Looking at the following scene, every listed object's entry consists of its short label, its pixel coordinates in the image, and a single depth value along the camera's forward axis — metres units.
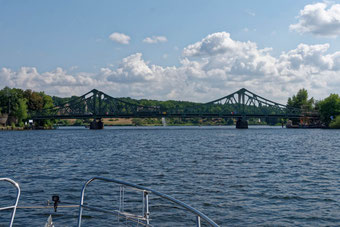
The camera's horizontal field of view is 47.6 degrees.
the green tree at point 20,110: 139.50
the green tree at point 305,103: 192.25
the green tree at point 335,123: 146.36
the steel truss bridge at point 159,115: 153.12
